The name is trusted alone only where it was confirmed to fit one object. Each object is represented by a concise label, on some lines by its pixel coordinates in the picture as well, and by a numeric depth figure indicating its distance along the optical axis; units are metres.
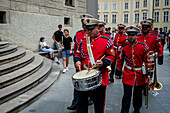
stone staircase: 4.71
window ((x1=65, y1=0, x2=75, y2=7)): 14.52
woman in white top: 11.20
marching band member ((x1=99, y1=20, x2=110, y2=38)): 6.00
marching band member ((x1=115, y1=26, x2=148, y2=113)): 4.25
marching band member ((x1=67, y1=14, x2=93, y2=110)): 4.71
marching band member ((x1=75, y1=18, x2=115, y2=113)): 3.41
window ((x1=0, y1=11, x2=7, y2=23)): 9.28
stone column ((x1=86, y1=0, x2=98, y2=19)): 17.26
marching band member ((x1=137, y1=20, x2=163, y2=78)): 5.49
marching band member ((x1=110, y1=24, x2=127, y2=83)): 7.38
